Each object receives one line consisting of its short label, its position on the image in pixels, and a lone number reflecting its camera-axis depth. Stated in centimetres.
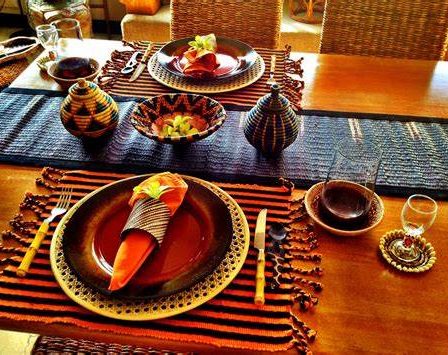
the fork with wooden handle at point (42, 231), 70
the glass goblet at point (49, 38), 122
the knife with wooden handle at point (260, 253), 66
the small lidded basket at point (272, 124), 91
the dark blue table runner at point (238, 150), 92
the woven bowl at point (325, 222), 77
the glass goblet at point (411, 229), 74
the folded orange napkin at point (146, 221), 66
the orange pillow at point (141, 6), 262
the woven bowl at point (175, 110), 99
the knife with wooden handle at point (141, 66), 124
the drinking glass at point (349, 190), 78
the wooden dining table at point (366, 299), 63
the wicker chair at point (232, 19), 155
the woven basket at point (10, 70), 140
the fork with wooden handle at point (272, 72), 122
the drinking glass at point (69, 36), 127
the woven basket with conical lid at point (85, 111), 95
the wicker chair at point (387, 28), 148
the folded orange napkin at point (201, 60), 119
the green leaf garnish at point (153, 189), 75
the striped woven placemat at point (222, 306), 63
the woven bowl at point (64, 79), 114
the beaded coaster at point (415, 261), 73
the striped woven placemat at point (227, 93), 116
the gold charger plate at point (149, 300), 63
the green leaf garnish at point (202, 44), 124
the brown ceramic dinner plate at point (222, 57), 123
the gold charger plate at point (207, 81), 117
